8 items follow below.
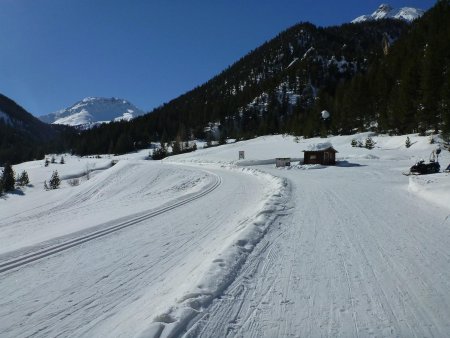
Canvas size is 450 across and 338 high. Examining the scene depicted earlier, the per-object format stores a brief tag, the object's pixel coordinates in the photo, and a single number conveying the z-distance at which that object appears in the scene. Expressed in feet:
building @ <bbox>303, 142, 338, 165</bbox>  131.03
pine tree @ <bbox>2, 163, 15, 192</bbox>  259.39
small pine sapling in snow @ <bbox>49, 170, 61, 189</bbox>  234.21
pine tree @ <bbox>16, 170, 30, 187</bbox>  281.33
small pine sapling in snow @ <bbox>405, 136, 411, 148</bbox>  147.08
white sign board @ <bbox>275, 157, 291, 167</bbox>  135.95
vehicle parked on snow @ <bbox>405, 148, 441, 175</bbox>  79.91
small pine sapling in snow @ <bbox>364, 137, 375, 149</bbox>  166.50
